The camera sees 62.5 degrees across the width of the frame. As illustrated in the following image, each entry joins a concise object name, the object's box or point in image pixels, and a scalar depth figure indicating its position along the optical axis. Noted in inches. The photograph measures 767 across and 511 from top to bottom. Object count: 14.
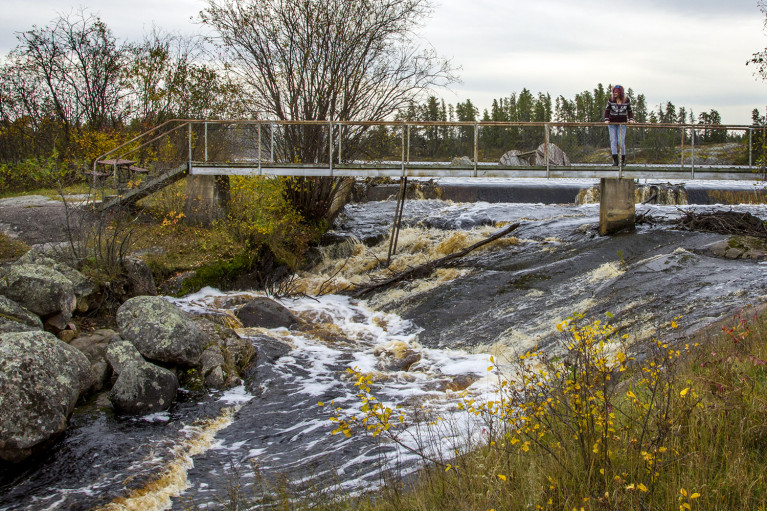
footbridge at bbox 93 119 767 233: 637.9
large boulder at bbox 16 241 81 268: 432.8
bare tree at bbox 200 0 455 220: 706.2
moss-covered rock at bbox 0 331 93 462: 267.0
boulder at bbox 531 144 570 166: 644.1
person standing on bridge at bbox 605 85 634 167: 609.0
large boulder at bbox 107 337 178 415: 323.0
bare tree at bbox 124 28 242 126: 877.8
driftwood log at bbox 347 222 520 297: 592.7
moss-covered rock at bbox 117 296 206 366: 360.5
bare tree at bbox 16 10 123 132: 977.5
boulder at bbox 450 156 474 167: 643.5
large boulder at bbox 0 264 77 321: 366.3
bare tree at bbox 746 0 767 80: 525.3
